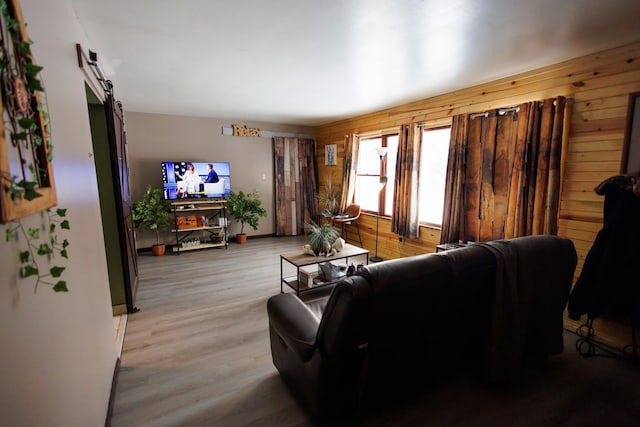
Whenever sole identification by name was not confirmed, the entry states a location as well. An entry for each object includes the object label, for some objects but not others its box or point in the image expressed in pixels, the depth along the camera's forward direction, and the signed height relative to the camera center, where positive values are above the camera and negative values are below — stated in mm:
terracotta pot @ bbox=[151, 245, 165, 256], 4844 -1203
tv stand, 5094 -866
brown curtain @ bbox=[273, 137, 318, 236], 6099 -204
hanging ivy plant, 760 -205
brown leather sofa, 1416 -839
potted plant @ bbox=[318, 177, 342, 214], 5672 -453
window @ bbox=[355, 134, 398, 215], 4770 -10
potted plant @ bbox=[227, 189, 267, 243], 5422 -640
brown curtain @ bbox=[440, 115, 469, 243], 3428 -118
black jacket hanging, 2086 -656
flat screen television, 4977 -68
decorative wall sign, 5648 +858
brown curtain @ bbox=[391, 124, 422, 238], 4016 -140
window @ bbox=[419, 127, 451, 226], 3902 -6
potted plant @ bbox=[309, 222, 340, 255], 3248 -723
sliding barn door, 2604 -176
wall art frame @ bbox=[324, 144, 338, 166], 5898 +396
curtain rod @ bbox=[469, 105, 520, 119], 2939 +627
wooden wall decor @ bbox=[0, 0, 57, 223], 667 +137
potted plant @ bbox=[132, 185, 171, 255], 4633 -582
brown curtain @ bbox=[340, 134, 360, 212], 5219 +101
